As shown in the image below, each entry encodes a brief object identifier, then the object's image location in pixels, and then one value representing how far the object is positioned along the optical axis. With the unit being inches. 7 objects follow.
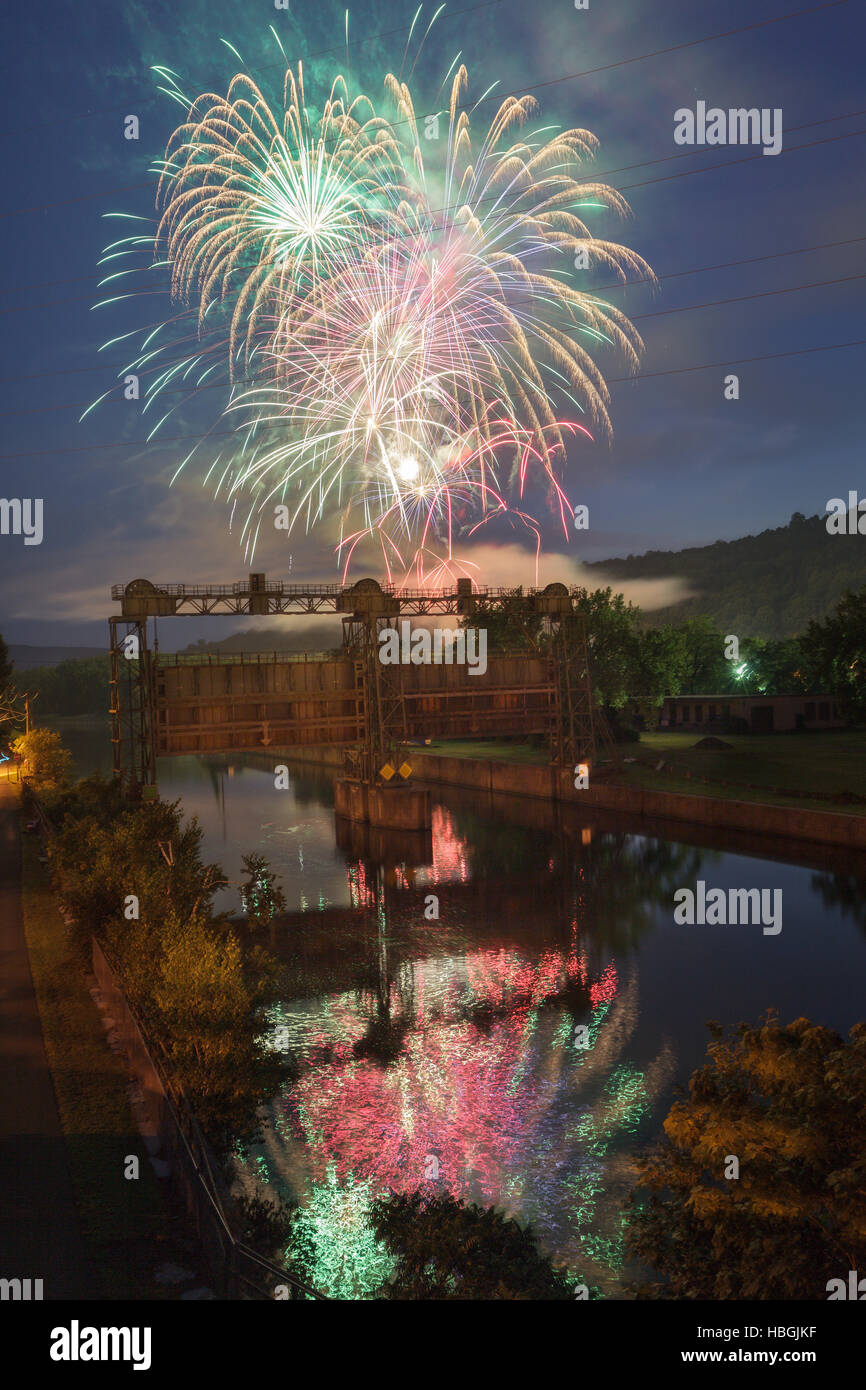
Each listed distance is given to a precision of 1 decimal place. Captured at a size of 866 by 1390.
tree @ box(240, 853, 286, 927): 1569.9
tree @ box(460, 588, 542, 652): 4274.1
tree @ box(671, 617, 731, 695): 5570.9
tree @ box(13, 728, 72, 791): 2815.0
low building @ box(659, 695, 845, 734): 3617.6
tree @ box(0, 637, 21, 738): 3710.6
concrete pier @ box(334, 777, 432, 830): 2324.1
